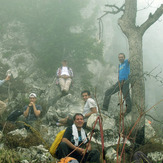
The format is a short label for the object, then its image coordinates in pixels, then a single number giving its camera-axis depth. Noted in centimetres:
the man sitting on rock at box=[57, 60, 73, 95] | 873
